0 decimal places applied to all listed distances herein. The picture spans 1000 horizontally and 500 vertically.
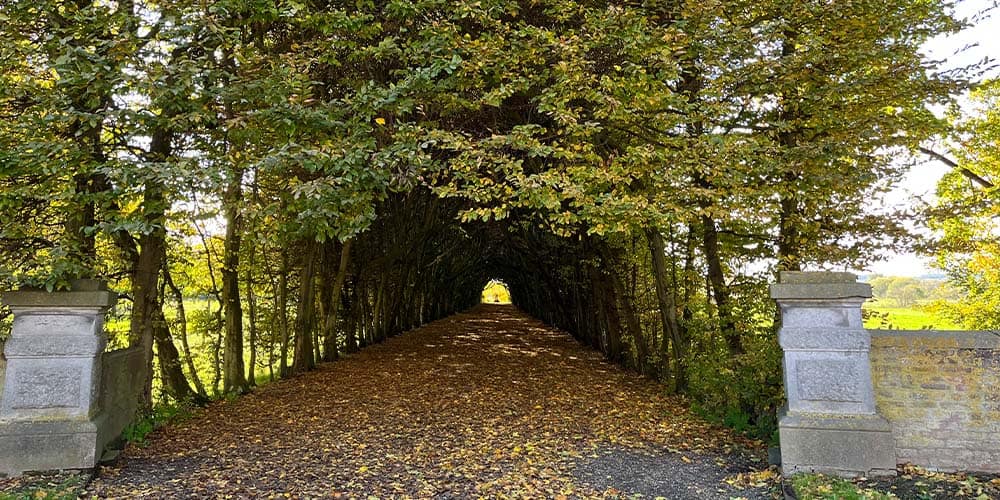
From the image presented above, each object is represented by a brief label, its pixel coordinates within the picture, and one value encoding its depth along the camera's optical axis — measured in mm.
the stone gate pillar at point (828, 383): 4984
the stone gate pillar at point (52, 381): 5105
